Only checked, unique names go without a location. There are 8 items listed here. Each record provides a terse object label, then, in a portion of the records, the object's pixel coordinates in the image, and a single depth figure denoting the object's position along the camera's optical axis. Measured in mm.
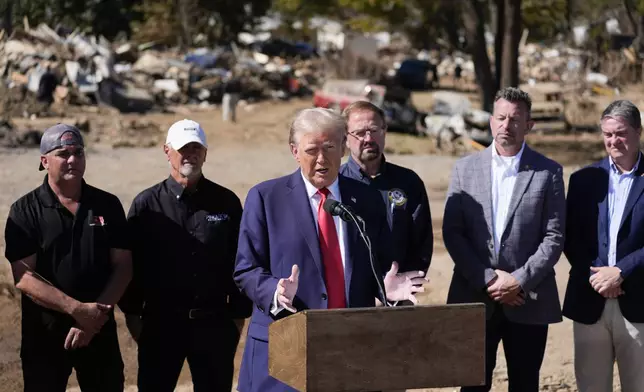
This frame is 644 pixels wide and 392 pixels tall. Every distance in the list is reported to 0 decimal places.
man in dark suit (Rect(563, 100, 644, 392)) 11300
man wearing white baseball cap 10797
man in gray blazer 11244
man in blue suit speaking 8791
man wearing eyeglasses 10755
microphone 8435
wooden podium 7485
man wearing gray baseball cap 10329
